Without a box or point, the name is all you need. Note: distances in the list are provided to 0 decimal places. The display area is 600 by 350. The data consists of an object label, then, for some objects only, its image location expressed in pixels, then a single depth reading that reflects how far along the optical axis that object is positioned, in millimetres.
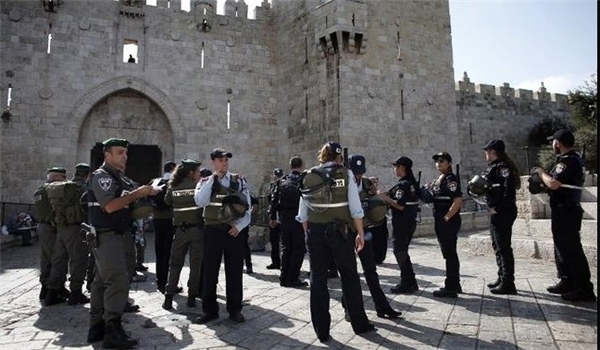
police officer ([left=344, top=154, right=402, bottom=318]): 4062
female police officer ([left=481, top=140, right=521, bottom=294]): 4844
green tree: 17656
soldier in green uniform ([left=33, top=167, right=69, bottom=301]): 5432
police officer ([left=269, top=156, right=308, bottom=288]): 5855
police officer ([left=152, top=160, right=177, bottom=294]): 5523
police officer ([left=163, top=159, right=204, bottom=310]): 4730
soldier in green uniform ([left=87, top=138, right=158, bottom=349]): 3547
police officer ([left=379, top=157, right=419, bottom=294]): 5062
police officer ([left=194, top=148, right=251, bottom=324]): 4156
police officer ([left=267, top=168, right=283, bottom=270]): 7324
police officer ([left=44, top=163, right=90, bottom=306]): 5055
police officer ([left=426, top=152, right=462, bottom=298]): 4824
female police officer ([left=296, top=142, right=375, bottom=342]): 3578
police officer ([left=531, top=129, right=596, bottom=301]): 4316
